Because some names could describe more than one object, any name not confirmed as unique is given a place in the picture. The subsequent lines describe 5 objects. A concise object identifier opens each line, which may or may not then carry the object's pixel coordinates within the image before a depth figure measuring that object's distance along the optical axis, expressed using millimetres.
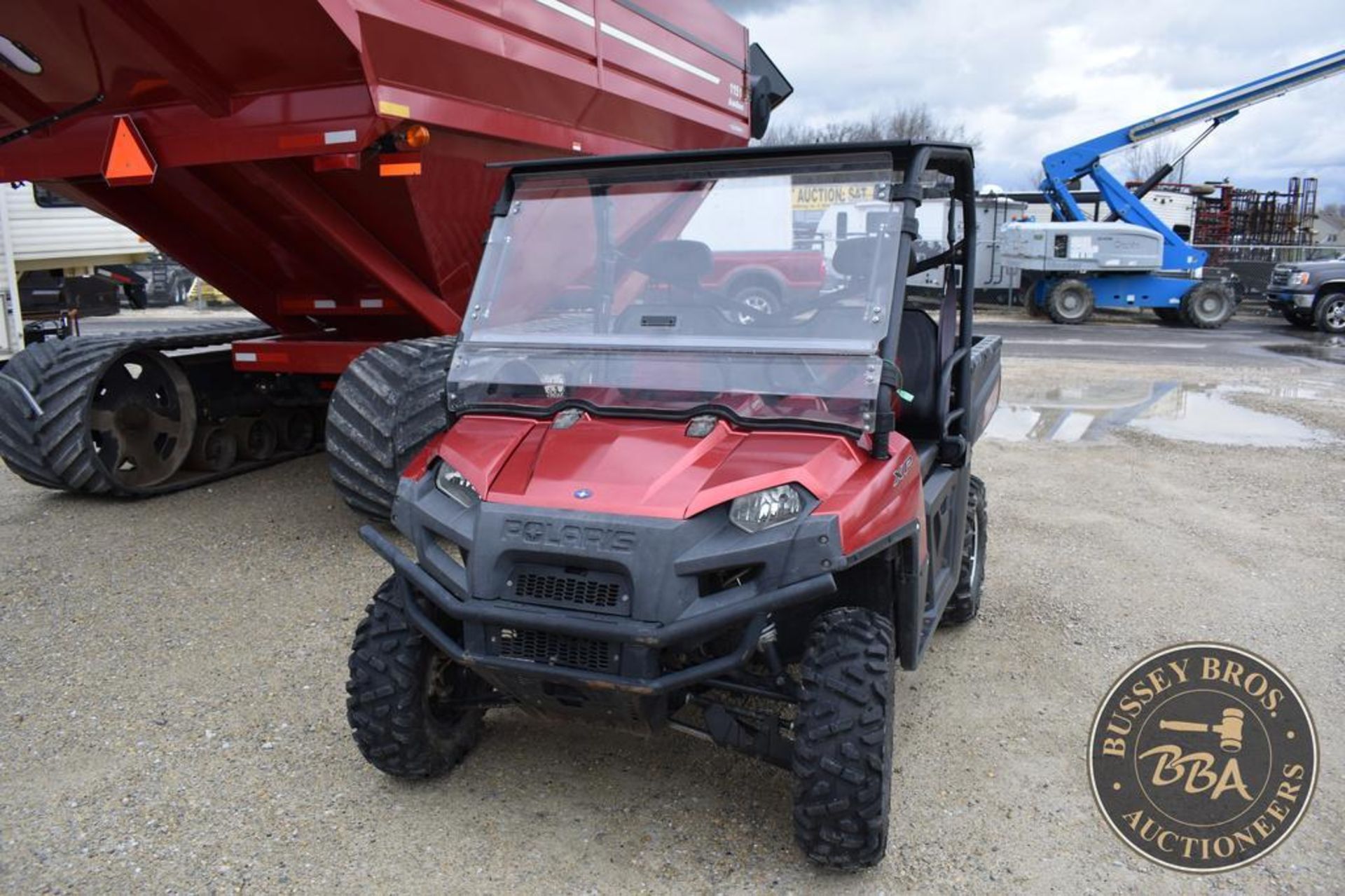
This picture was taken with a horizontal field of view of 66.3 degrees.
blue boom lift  18797
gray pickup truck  17859
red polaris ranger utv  2611
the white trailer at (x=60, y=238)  10953
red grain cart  4598
